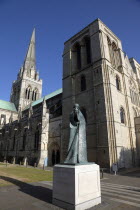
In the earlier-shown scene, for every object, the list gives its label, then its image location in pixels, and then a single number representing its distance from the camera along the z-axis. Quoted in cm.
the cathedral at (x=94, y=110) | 1798
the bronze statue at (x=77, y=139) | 568
